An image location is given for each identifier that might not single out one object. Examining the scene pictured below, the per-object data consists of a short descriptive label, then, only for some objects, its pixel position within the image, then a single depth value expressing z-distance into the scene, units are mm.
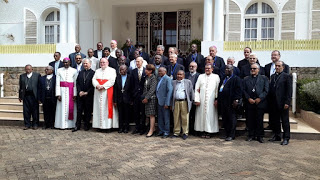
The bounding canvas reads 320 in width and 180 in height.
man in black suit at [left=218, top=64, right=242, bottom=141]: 7887
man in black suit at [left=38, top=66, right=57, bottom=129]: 9469
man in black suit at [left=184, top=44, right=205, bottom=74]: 9495
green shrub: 9462
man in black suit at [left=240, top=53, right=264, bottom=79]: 8692
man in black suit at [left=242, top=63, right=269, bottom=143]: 7793
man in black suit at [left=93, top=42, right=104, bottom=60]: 10531
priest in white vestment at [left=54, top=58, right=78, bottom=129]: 9367
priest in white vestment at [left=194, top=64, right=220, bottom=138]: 8234
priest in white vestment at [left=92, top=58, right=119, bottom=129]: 8961
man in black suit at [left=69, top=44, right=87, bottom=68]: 10452
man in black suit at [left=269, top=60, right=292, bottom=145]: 7609
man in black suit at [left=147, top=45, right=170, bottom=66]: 9180
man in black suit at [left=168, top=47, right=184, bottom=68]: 9100
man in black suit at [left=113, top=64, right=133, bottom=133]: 8797
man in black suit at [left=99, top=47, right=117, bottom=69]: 9711
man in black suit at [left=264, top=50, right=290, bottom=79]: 8381
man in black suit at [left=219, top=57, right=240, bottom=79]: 8598
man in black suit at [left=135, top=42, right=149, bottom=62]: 10073
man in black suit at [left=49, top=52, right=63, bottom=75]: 10030
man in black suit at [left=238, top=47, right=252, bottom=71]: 9078
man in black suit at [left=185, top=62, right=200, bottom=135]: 8555
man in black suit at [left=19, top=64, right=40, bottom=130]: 9508
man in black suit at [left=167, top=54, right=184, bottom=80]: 8648
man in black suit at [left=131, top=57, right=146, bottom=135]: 8742
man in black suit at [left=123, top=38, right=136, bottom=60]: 10380
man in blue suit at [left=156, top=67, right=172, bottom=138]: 8273
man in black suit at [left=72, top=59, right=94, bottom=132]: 9156
